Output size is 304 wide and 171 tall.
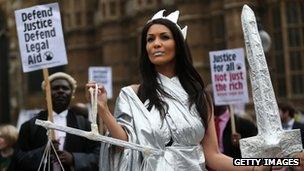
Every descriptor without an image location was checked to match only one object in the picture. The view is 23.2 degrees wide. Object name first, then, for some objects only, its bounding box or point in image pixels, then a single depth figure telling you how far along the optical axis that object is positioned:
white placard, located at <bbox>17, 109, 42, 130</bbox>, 11.77
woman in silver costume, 3.10
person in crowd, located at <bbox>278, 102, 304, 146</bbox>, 8.16
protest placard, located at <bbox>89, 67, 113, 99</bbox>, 12.04
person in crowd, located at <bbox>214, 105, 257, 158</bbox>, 6.68
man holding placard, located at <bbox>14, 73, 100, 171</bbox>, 4.89
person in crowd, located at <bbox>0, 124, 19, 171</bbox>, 6.79
